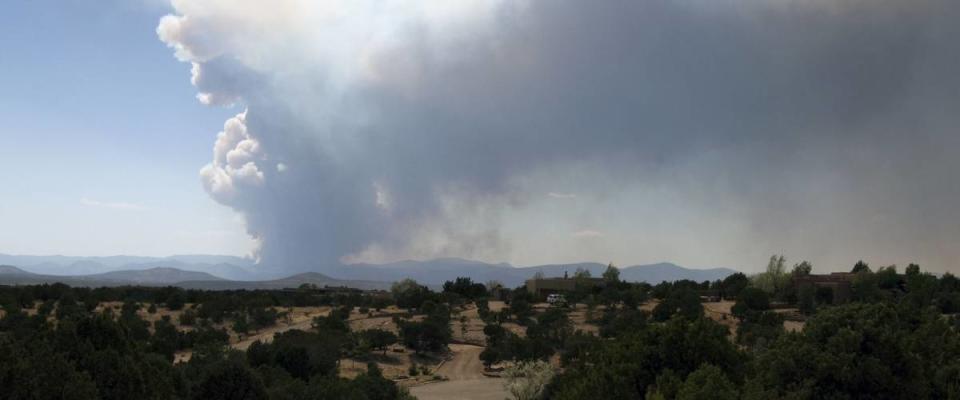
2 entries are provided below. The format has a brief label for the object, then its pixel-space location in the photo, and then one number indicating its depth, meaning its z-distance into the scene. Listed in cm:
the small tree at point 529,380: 4334
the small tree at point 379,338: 6191
